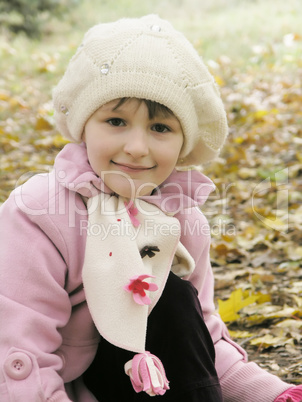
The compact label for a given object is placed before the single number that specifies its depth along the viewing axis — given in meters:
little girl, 1.48
